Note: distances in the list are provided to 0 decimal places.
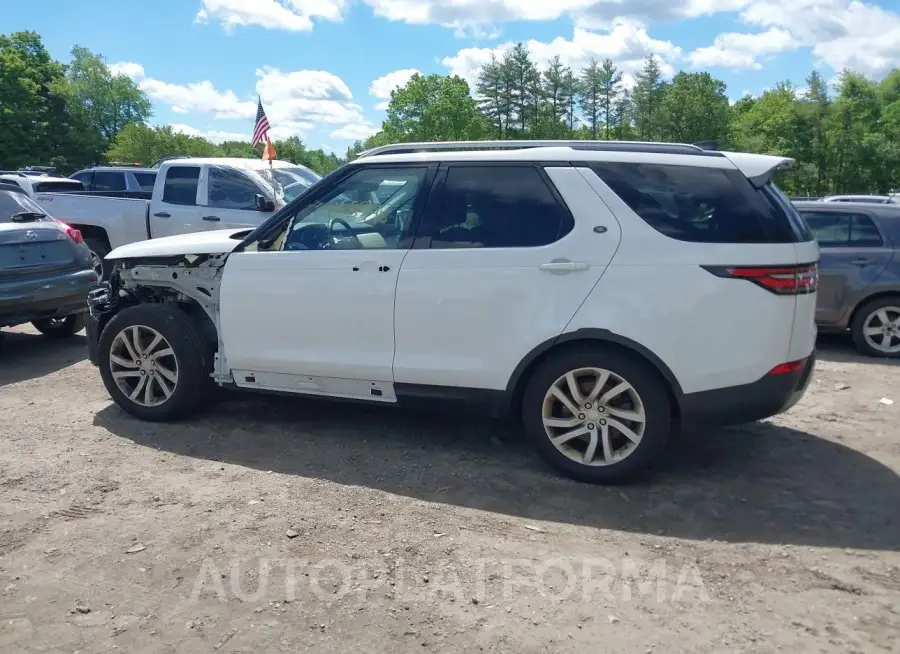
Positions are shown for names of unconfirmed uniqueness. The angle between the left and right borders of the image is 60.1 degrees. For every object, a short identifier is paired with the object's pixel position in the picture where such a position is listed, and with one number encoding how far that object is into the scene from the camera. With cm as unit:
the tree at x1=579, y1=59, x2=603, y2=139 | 6341
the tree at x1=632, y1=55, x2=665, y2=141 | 6084
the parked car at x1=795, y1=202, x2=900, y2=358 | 802
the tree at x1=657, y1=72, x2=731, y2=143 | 5775
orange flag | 1255
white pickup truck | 1074
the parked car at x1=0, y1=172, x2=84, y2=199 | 1366
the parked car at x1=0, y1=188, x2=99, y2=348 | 747
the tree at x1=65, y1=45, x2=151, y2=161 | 8250
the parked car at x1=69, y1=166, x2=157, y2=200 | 1717
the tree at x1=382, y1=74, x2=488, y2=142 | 6444
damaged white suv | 420
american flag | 1379
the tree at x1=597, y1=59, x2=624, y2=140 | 6319
